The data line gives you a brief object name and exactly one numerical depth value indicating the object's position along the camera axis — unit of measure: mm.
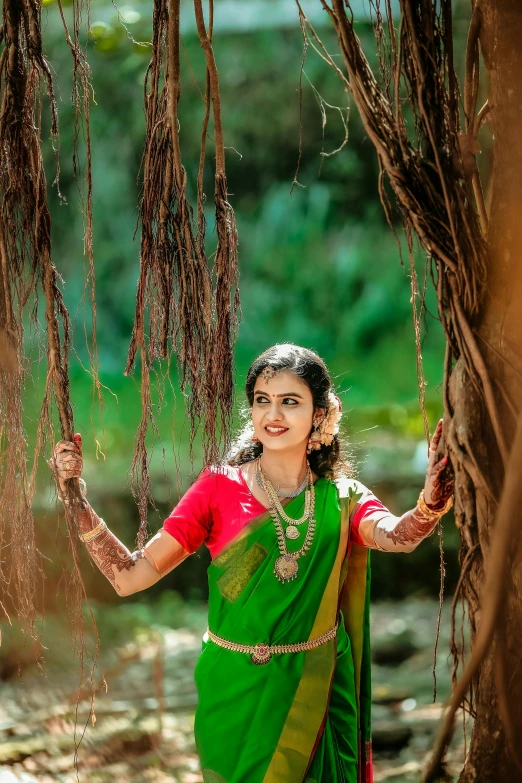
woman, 6165
